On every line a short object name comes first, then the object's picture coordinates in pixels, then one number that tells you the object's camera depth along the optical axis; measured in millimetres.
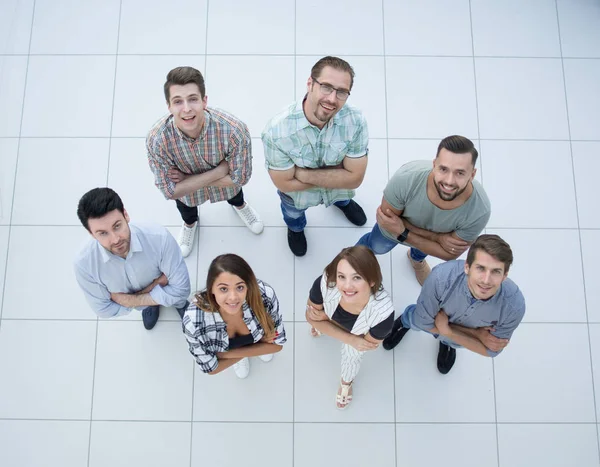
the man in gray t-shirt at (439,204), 2395
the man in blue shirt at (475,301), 2332
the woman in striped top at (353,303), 2400
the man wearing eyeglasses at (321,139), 2328
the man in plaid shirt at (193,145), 2439
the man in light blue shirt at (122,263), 2301
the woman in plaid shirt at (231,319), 2350
